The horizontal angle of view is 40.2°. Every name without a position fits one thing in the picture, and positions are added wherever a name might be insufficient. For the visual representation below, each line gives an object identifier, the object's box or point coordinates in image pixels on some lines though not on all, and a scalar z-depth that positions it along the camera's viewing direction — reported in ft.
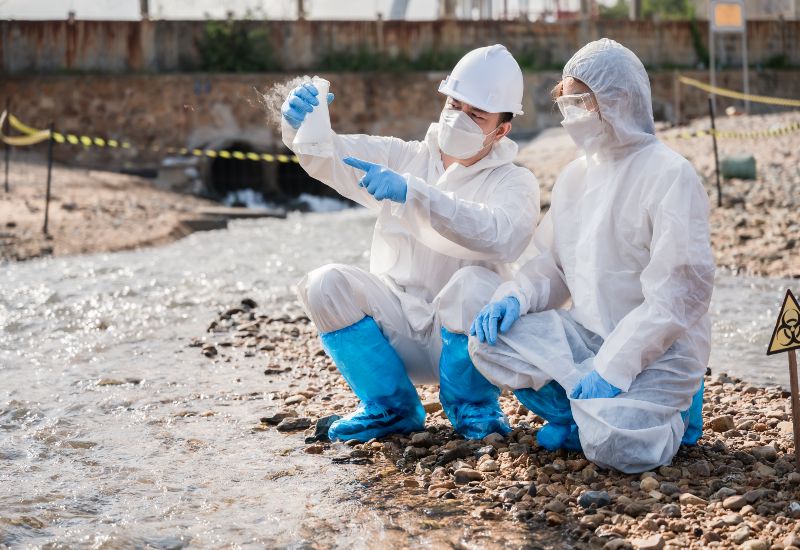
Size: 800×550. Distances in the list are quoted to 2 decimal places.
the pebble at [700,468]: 12.34
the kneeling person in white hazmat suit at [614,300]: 12.14
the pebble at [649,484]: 11.83
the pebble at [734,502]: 11.19
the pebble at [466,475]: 12.59
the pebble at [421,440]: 13.98
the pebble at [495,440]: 13.66
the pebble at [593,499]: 11.54
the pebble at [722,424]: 14.43
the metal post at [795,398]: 11.71
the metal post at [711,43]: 67.97
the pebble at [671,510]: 11.09
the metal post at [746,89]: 71.01
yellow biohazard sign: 11.57
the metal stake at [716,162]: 40.29
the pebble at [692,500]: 11.35
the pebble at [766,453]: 12.86
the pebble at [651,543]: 10.31
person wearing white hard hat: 13.65
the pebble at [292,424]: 15.42
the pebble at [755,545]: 10.11
